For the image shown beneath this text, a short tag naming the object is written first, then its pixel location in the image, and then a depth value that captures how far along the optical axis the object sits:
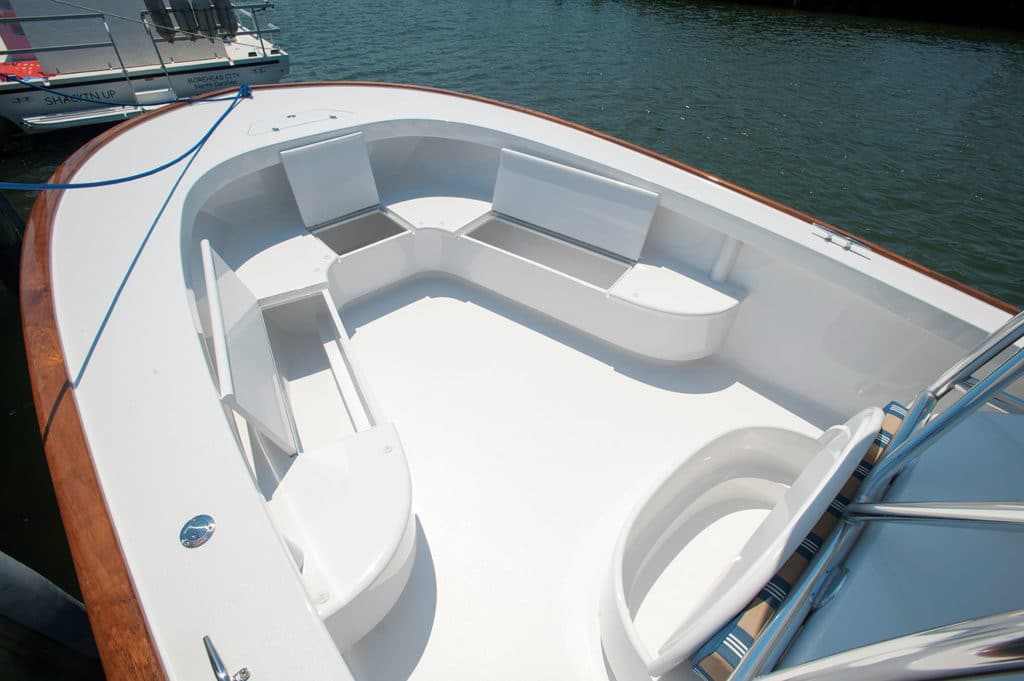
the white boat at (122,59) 5.73
